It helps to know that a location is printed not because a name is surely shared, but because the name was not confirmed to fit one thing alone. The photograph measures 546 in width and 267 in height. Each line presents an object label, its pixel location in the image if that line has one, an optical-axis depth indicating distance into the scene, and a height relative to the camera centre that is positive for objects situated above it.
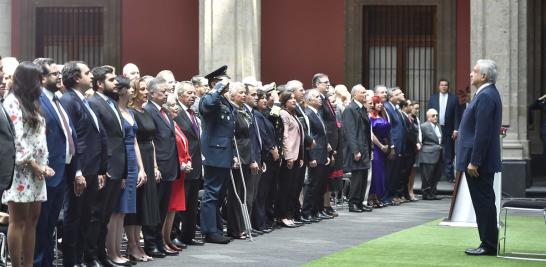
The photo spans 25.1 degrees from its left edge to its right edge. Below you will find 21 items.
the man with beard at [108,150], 10.95 -0.13
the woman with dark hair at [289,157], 15.35 -0.25
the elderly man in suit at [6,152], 9.08 -0.12
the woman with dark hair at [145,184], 11.81 -0.44
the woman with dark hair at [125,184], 11.38 -0.45
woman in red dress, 12.61 -0.57
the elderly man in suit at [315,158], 16.19 -0.28
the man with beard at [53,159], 10.02 -0.19
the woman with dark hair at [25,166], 9.46 -0.24
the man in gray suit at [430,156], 20.77 -0.31
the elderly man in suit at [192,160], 13.00 -0.26
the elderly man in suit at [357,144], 17.67 -0.10
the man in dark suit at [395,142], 19.23 -0.07
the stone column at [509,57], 20.56 +1.36
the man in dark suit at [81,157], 10.60 -0.18
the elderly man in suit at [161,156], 12.18 -0.20
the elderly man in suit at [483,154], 12.07 -0.16
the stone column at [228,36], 20.72 +1.69
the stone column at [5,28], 23.70 +2.09
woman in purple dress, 18.62 -0.15
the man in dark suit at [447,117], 22.77 +0.39
